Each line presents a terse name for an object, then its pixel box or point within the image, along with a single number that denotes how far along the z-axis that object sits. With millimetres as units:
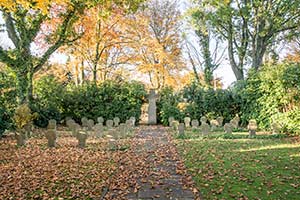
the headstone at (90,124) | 15638
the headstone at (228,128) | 13336
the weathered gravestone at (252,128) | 13055
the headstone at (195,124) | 15582
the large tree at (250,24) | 20777
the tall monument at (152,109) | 20328
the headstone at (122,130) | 13109
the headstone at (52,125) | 14453
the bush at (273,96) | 13664
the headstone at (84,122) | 16345
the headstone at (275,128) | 13614
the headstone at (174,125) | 16263
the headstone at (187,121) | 16547
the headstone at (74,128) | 13891
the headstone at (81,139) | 10641
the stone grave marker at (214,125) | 15081
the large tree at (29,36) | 15938
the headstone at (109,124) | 15793
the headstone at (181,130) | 13336
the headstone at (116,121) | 16309
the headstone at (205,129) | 13203
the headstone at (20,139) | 11047
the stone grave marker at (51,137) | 10883
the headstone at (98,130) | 13055
